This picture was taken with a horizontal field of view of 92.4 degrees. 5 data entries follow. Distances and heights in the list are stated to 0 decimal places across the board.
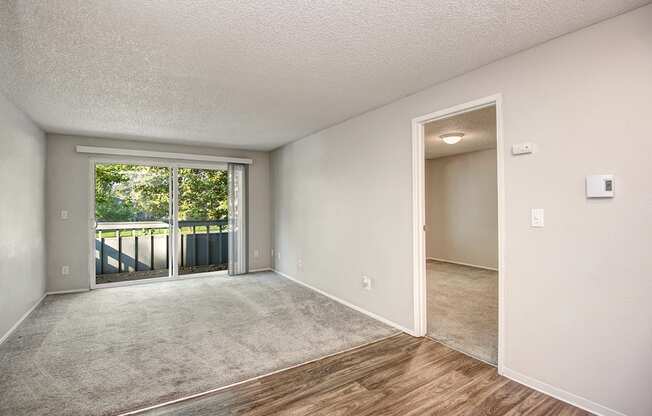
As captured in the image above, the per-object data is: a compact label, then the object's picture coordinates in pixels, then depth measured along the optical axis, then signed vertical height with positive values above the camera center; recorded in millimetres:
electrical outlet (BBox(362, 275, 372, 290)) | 3559 -852
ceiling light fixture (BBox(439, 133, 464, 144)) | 4555 +1032
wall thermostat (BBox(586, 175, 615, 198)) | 1801 +115
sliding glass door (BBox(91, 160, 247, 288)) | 4934 -174
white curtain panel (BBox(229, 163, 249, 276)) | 5693 -267
